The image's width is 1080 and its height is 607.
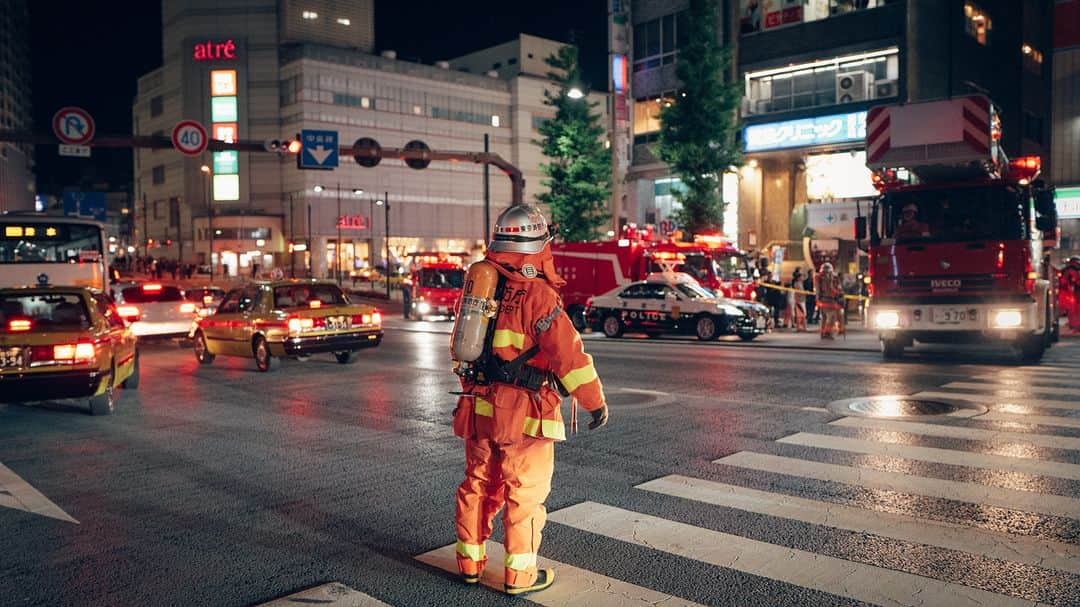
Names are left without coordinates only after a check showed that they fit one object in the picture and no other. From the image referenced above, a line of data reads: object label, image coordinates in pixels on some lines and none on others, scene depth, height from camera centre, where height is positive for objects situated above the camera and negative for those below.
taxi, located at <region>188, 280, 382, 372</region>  14.77 -0.86
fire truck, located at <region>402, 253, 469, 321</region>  32.34 -0.54
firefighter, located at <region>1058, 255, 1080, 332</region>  20.47 -0.51
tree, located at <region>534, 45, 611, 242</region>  43.75 +5.36
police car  20.50 -0.97
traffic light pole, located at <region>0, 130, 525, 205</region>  23.16 +3.55
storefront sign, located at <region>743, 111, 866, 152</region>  34.38 +5.56
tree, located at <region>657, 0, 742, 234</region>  34.75 +5.87
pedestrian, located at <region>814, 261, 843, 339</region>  20.00 -0.64
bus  19.42 +0.57
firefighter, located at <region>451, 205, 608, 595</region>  4.33 -0.65
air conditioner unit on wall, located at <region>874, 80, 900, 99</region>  33.66 +6.91
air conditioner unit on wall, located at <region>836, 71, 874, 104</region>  34.31 +7.20
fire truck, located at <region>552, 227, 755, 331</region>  24.75 +0.23
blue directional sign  25.69 +3.67
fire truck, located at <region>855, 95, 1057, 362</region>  13.66 +0.62
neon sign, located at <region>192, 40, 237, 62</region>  86.88 +22.17
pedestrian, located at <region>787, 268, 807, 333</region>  23.31 -0.89
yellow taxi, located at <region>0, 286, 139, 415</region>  9.66 -0.84
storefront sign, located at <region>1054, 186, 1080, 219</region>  42.72 +3.13
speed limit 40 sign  22.69 +3.58
